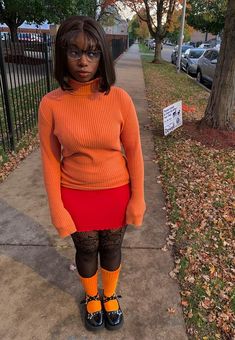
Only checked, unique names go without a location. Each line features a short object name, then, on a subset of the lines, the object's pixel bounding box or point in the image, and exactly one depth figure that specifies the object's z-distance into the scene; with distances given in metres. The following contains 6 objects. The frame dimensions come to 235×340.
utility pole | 18.49
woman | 1.67
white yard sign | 6.10
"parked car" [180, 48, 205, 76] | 17.75
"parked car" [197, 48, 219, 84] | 13.40
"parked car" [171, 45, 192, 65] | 26.33
